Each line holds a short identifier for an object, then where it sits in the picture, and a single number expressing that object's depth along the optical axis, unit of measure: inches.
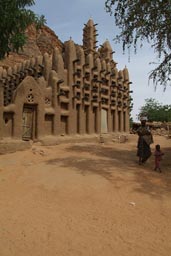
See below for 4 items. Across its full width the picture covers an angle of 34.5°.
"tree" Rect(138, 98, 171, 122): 2039.9
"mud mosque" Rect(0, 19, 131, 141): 571.9
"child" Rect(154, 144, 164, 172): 414.0
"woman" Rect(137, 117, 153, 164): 456.1
